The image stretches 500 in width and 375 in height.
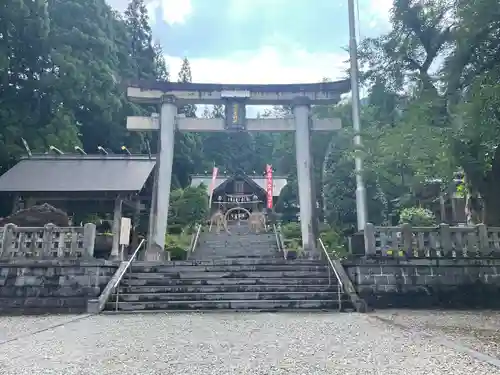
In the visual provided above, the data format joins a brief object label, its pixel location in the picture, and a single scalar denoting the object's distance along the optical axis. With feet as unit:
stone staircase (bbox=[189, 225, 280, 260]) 51.21
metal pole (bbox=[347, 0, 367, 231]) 36.52
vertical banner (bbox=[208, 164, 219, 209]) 84.25
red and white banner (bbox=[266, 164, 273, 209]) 79.62
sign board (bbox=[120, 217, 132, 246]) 36.14
